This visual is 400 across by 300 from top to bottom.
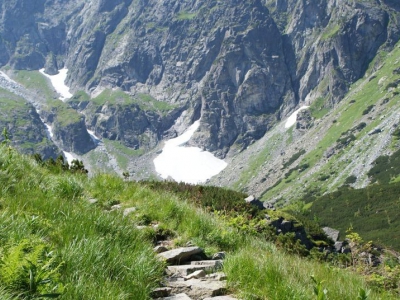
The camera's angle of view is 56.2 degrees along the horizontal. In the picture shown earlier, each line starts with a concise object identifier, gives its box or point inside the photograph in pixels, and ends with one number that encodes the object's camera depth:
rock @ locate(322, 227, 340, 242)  37.18
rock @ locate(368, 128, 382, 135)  190.91
